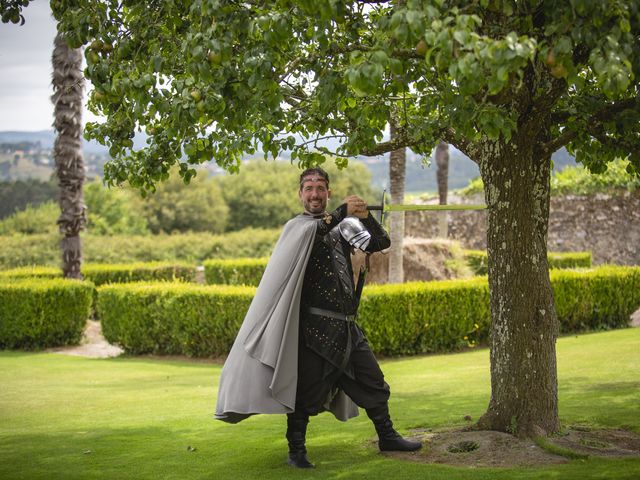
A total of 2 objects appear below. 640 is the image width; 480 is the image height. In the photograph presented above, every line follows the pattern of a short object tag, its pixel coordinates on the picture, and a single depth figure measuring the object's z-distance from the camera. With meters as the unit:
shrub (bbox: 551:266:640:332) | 13.28
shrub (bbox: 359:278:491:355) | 12.05
